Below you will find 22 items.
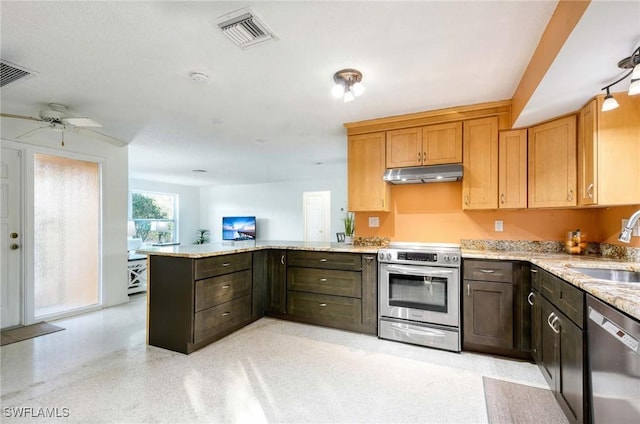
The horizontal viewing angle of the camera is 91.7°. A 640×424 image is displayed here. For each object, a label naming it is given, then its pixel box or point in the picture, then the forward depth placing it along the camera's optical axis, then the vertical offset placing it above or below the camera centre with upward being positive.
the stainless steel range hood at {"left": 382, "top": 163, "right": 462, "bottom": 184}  3.12 +0.37
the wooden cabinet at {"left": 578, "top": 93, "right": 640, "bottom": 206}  2.20 +0.41
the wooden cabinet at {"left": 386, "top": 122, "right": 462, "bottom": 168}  3.26 +0.70
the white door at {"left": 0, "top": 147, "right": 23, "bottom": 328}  3.42 -0.28
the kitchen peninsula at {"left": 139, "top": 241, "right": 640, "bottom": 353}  2.78 -0.77
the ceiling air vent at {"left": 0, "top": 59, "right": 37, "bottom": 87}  2.30 +1.08
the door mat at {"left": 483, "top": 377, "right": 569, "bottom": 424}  1.89 -1.28
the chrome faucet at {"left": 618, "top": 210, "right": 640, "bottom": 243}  1.78 -0.13
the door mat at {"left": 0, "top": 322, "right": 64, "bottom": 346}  3.12 -1.28
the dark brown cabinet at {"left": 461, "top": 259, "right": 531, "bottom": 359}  2.64 -0.86
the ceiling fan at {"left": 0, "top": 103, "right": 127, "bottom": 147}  2.75 +0.84
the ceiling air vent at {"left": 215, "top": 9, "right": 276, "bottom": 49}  1.77 +1.10
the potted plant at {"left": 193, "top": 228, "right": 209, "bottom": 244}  9.36 -0.76
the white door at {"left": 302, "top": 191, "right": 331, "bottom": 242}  8.07 -0.12
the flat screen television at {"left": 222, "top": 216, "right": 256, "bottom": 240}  8.69 -0.46
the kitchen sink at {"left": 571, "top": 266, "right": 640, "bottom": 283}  2.04 -0.44
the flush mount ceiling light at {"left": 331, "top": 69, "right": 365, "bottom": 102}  2.38 +1.00
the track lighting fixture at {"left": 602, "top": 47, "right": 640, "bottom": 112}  1.55 +0.71
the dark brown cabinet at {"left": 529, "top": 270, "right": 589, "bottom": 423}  1.61 -0.85
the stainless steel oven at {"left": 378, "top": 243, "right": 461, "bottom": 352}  2.88 -0.84
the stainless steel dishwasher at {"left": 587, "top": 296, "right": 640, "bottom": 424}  1.16 -0.65
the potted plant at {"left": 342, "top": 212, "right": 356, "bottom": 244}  4.66 -0.28
